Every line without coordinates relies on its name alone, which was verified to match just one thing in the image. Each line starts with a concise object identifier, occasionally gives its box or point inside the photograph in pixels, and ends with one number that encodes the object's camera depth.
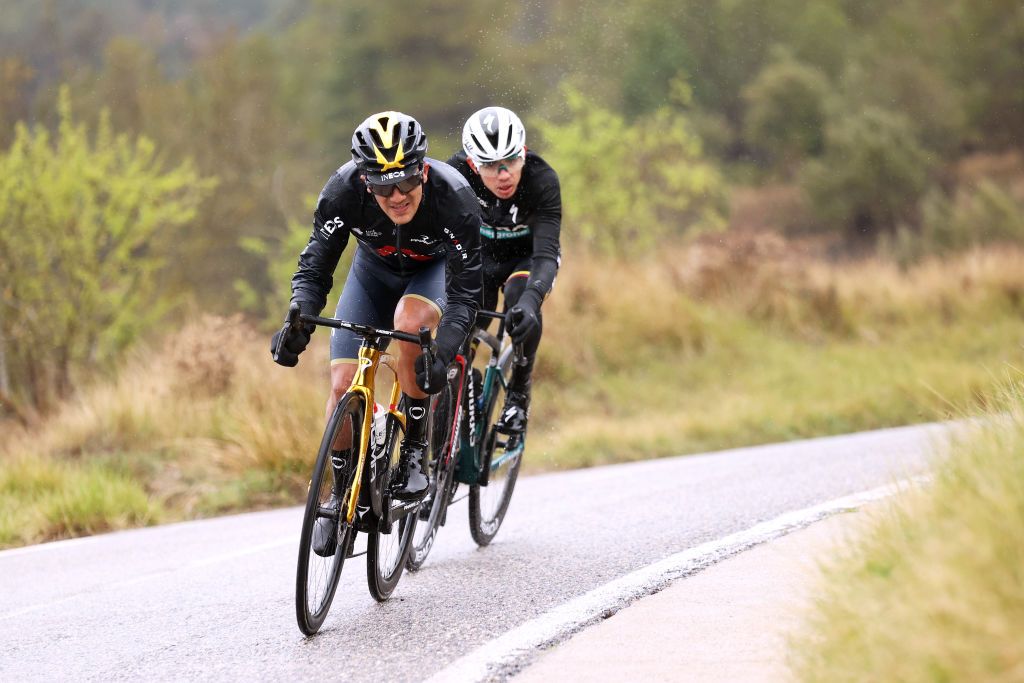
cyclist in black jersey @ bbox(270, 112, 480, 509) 9.78
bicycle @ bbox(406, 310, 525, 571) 11.93
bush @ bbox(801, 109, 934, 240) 100.50
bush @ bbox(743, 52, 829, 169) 120.25
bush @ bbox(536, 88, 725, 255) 48.66
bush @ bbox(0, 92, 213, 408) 28.20
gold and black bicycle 9.19
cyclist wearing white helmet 12.60
